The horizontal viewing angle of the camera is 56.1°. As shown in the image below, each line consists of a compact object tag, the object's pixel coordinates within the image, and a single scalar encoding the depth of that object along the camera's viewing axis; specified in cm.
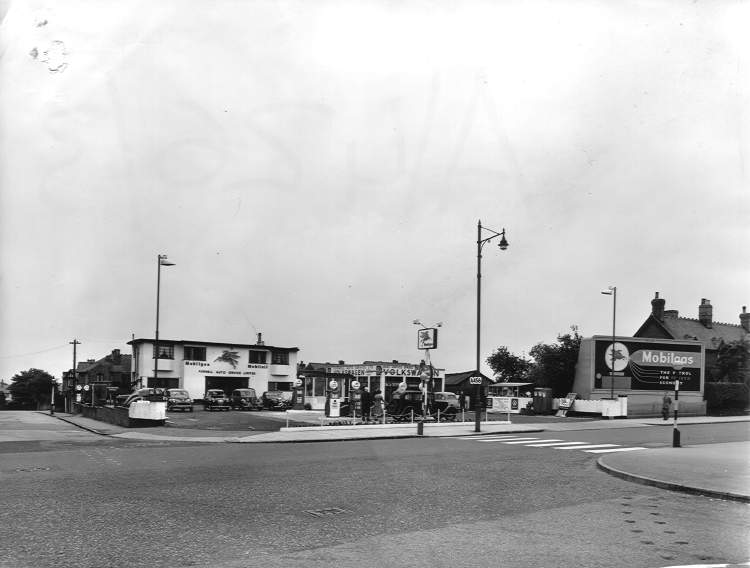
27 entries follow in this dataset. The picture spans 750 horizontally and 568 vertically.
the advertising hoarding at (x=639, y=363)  4544
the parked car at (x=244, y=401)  4731
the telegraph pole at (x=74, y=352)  6396
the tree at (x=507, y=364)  8656
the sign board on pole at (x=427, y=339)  2958
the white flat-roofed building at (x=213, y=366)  6219
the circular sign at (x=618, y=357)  4547
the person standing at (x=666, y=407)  3869
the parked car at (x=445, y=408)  3612
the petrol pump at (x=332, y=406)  3097
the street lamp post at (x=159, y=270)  3682
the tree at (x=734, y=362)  5255
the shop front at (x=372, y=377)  4666
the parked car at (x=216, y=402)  4619
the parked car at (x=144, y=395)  3533
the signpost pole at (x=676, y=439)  2128
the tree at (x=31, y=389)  11168
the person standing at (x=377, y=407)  3419
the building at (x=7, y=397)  9475
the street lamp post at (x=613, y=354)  4438
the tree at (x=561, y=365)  4966
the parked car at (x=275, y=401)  4912
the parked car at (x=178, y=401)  4372
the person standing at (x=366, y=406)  3262
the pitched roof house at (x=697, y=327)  6575
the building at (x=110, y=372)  7869
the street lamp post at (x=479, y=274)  2909
